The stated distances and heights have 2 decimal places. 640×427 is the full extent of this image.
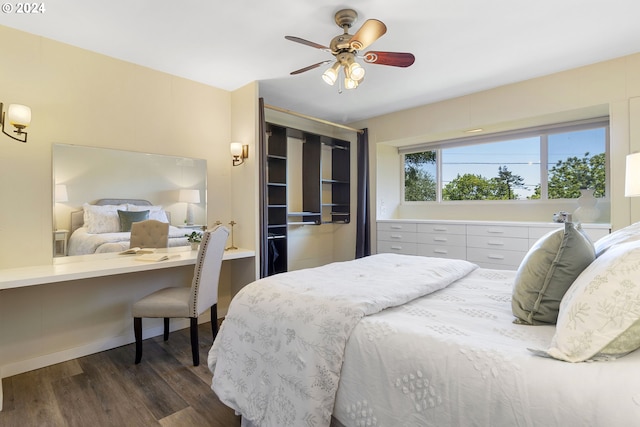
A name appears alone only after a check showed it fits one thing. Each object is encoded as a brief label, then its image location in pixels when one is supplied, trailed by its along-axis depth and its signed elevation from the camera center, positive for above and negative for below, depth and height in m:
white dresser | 3.24 -0.36
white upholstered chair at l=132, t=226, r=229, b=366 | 2.37 -0.68
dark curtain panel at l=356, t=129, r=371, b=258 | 4.52 -0.03
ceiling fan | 2.01 +1.00
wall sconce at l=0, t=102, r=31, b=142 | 2.16 +0.64
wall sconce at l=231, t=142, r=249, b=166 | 3.32 +0.61
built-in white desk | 2.00 -0.41
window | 3.46 +0.52
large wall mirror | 2.50 +0.27
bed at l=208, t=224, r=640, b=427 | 0.87 -0.47
